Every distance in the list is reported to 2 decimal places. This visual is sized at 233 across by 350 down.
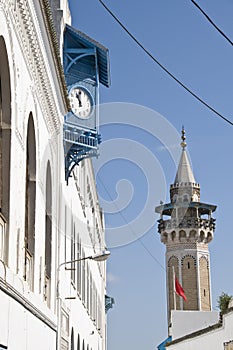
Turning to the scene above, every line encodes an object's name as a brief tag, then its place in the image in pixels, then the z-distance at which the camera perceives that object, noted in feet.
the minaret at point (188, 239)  229.04
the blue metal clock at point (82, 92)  65.77
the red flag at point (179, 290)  139.23
